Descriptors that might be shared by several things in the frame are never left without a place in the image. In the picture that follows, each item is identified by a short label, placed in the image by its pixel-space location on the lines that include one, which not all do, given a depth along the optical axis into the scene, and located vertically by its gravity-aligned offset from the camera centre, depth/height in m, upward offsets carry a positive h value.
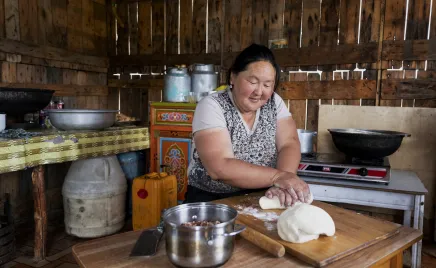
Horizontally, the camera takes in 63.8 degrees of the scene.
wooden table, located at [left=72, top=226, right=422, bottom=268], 1.05 -0.48
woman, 1.66 -0.20
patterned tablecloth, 2.63 -0.42
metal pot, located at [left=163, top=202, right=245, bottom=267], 0.94 -0.39
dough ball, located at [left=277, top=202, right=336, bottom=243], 1.14 -0.41
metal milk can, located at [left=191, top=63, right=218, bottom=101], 4.09 +0.24
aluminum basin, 3.21 -0.18
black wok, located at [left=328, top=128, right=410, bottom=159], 2.54 -0.30
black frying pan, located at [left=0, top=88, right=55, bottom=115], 2.97 -0.02
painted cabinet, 3.88 -0.44
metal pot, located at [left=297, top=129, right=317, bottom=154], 3.24 -0.35
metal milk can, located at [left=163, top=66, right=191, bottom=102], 4.05 +0.17
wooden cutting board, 1.09 -0.46
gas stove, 2.49 -0.49
